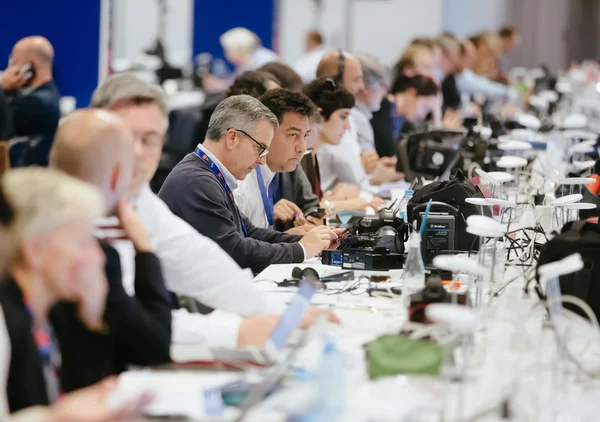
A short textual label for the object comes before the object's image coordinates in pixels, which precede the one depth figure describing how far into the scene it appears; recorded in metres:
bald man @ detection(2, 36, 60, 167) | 12.50
